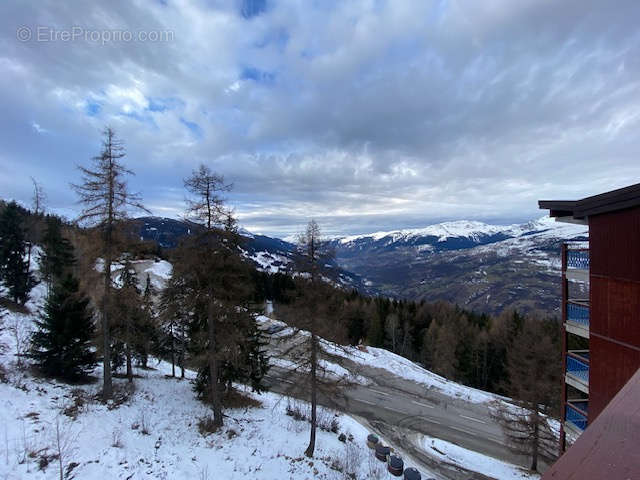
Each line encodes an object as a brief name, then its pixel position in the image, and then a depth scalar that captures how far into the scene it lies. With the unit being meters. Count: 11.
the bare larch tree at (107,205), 13.75
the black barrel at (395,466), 15.92
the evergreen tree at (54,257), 31.81
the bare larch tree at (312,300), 14.60
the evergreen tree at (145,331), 20.14
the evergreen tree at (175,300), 15.02
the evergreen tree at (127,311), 14.70
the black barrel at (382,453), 17.31
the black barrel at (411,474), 15.10
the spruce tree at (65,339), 15.84
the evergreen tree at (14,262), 28.48
